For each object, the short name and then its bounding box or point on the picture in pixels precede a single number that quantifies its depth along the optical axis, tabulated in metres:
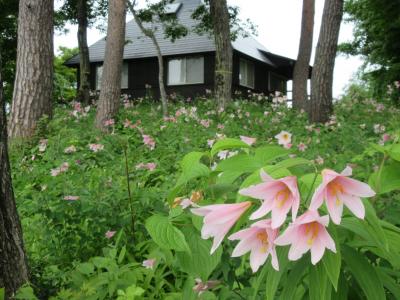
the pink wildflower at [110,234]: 2.78
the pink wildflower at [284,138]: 3.85
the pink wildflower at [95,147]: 5.20
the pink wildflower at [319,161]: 3.51
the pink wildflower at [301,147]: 4.68
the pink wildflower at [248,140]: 1.63
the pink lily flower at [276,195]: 0.88
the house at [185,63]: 23.28
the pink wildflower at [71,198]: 2.83
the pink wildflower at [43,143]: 5.32
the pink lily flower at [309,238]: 0.88
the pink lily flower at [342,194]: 0.89
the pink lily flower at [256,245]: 0.95
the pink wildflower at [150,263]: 2.18
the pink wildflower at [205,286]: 1.50
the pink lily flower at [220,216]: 0.98
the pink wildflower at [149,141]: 4.77
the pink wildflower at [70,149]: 4.88
